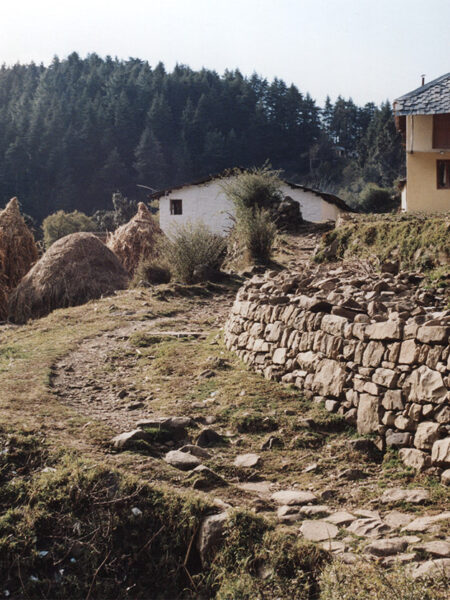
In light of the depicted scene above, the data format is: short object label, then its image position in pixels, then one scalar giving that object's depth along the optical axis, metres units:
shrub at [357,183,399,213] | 44.59
